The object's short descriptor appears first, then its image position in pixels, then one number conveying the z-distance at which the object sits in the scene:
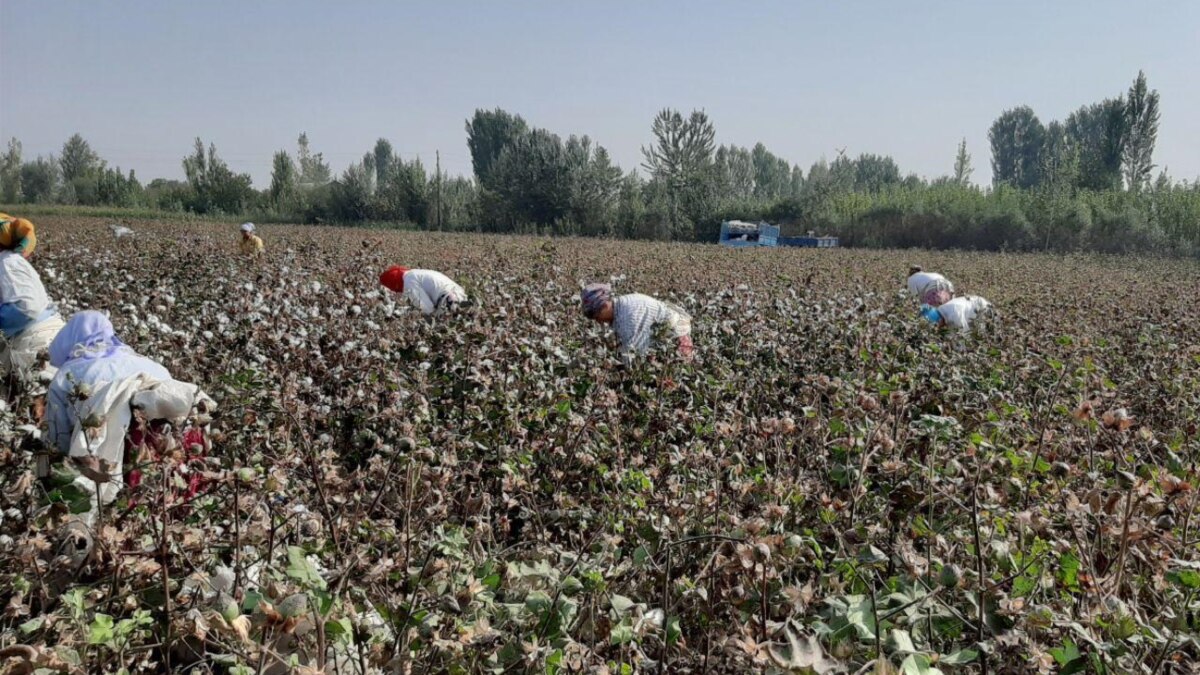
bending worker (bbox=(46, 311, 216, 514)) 3.03
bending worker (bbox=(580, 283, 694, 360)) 5.26
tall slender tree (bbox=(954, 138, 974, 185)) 58.03
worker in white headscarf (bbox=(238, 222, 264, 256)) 12.58
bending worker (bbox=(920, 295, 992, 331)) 7.08
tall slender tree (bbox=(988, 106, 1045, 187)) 79.11
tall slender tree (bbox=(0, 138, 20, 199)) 71.00
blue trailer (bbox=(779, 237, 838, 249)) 38.38
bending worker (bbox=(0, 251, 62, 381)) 5.07
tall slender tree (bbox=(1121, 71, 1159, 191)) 48.47
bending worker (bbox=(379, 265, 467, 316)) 7.17
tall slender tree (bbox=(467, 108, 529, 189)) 76.94
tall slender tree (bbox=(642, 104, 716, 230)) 60.34
